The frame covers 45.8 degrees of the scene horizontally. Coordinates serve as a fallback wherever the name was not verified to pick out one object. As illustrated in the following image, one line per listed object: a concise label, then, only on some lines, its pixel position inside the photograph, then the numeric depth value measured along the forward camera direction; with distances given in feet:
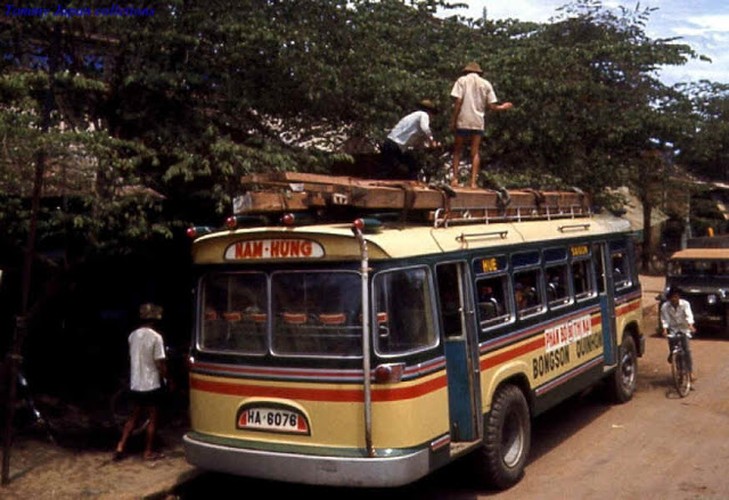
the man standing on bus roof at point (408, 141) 32.94
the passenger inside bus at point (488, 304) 26.09
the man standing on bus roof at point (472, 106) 35.09
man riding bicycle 40.68
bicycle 40.40
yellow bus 21.84
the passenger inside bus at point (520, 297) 28.22
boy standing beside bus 28.73
